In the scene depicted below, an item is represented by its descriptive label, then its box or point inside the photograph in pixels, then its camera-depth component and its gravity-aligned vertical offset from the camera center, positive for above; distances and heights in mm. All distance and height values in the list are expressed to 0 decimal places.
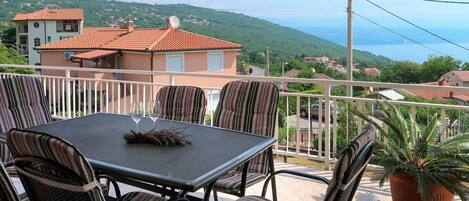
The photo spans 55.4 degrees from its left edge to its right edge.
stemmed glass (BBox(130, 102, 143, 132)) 2697 -155
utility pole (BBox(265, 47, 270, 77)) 12312 +937
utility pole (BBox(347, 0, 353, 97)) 11956 +1240
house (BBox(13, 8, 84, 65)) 25719 +3853
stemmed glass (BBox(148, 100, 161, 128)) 2754 -155
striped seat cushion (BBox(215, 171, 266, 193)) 2596 -566
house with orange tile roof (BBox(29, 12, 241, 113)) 21484 +1840
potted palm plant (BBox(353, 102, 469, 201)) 2797 -480
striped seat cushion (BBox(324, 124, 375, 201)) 1564 -300
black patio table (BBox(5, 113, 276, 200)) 1915 -328
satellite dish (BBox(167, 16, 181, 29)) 12173 +1811
